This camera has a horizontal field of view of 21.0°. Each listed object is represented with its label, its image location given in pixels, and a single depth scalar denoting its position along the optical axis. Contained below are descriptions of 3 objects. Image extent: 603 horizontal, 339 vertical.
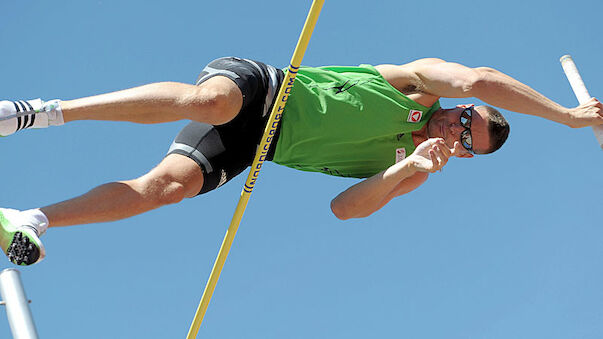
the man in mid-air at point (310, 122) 9.77
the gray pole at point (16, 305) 7.97
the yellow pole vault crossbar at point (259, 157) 10.37
